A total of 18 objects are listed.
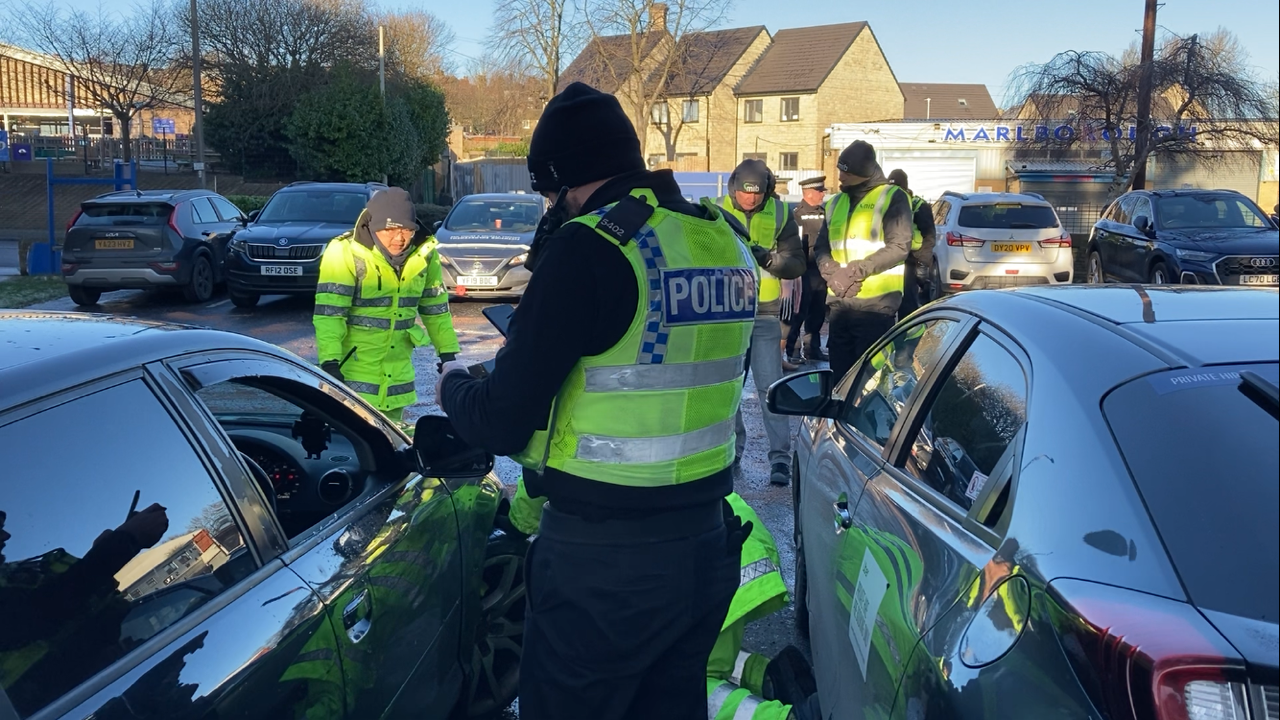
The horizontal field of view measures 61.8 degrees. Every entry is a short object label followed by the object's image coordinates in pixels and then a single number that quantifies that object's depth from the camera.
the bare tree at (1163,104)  20.53
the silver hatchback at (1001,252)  15.34
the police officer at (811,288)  10.88
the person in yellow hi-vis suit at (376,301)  5.10
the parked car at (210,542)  1.79
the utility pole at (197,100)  26.84
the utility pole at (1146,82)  20.81
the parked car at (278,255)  13.27
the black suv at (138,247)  13.52
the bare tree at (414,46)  40.72
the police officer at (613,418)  2.29
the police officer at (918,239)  8.24
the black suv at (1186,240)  12.96
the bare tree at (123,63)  34.72
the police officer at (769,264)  6.43
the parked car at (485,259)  14.05
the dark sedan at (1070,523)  1.59
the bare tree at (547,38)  44.00
